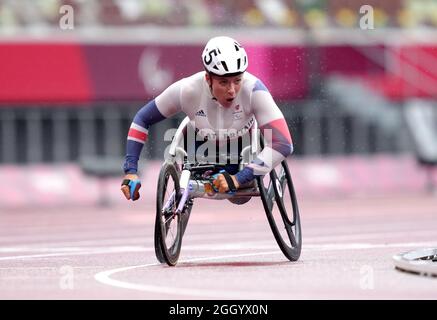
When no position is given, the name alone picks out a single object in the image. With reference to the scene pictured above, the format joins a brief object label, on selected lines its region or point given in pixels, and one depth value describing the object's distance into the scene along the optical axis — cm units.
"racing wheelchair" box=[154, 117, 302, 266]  1158
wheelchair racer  1141
